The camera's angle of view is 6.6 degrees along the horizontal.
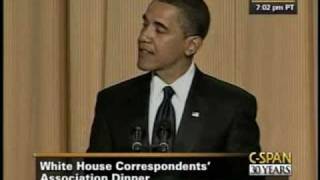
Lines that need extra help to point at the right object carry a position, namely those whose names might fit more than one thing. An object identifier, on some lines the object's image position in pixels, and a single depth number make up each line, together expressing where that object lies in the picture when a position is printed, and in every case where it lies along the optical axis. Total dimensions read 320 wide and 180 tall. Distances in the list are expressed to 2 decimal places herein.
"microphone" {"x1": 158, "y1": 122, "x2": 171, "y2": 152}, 8.33
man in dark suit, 8.33
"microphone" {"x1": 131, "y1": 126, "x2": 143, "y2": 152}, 8.34
